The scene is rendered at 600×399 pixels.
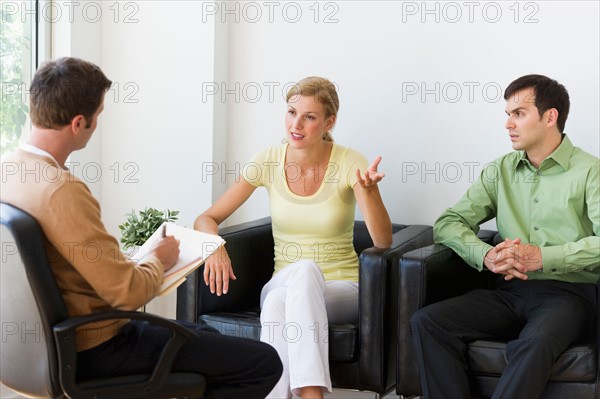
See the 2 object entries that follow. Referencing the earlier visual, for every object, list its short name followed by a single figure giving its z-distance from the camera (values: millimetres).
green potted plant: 3662
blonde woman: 3008
